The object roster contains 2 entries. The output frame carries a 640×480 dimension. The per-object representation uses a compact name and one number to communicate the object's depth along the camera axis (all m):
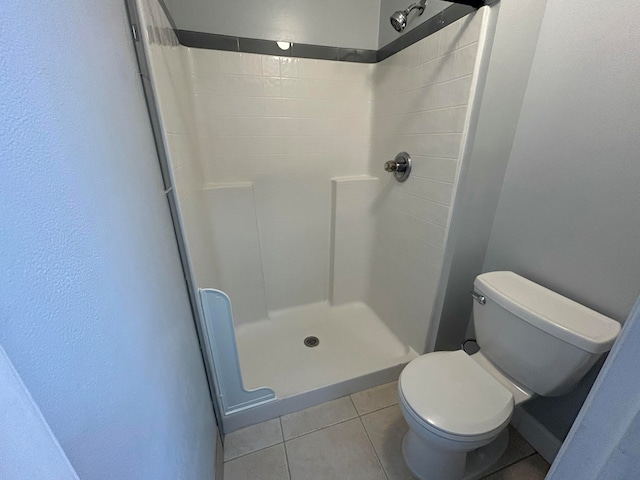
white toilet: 0.83
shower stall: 1.06
